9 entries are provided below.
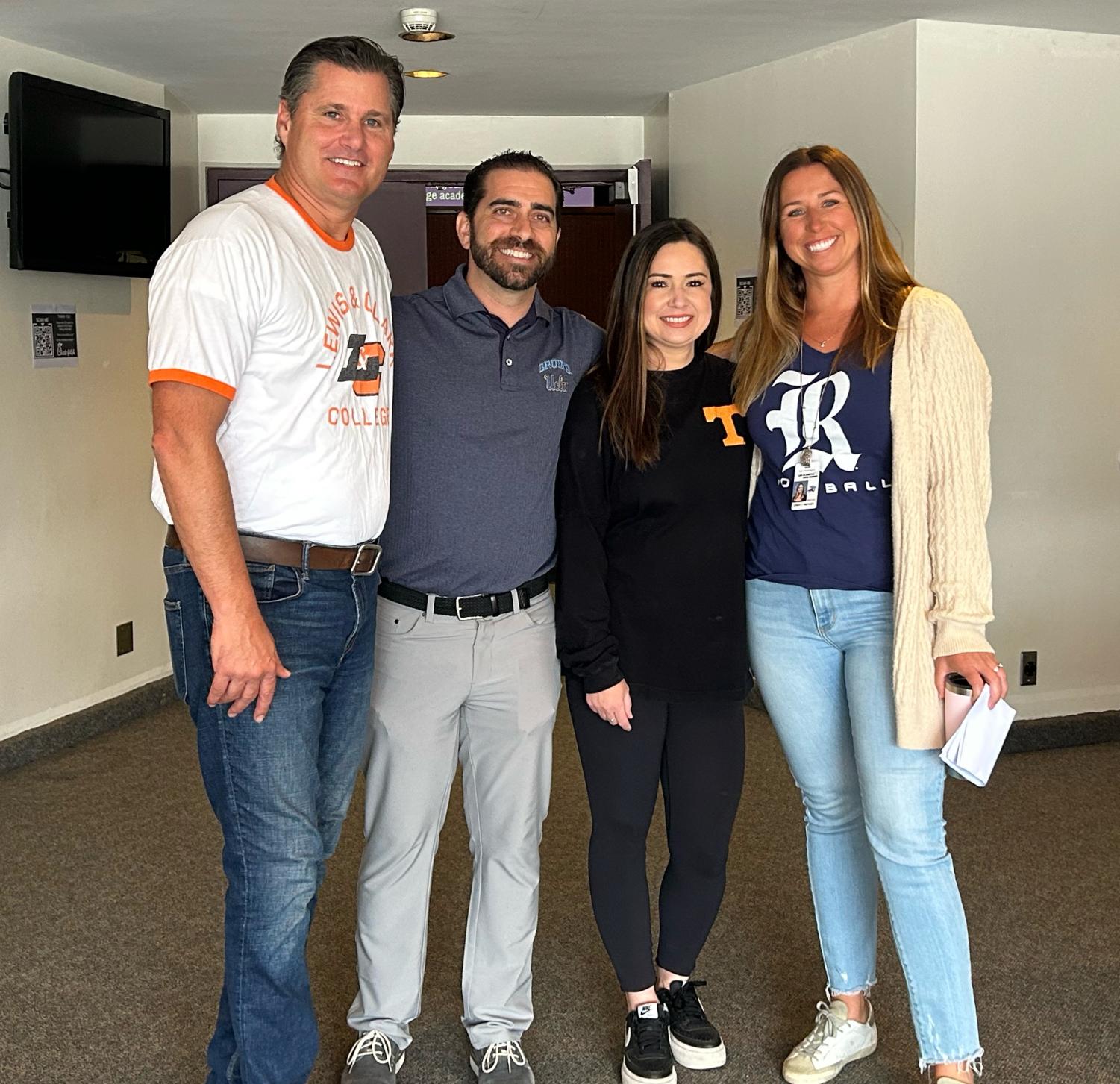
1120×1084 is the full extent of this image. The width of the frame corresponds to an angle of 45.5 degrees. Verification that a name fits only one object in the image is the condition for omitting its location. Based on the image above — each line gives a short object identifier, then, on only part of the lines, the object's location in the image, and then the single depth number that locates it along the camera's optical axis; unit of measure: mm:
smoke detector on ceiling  4035
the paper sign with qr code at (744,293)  5098
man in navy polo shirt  2246
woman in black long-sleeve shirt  2248
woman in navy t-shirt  2111
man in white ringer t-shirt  1818
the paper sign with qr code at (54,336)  4676
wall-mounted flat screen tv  4355
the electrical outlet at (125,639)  5199
